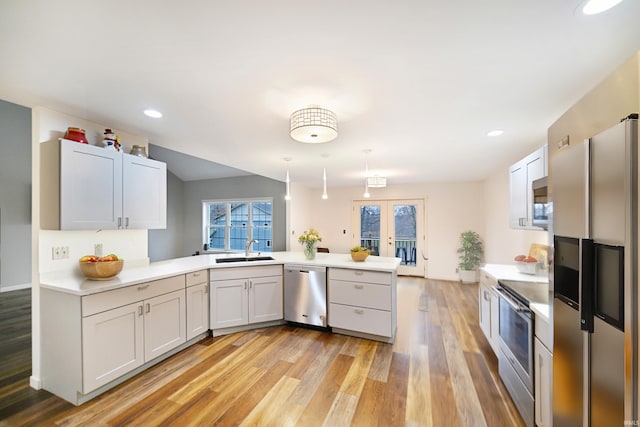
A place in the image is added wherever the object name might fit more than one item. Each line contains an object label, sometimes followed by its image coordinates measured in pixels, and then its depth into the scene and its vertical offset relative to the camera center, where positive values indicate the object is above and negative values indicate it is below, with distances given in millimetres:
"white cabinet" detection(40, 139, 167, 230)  2023 +224
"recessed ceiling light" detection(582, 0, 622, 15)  1052 +892
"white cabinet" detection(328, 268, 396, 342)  2885 -1085
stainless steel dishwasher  3203 -1079
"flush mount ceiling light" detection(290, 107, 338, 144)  1894 +687
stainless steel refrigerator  805 -251
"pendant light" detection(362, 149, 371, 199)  3385 +804
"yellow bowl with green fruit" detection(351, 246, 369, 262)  3275 -550
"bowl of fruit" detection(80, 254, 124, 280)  2121 -469
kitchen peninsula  1928 -963
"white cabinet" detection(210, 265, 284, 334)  3049 -1065
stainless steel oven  1658 -1047
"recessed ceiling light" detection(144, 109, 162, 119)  2148 +875
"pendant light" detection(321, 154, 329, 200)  3404 +824
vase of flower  3471 -411
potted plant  5598 -1006
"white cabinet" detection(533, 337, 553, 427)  1392 -1018
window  6723 -310
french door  6293 -449
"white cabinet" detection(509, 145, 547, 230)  2057 +265
